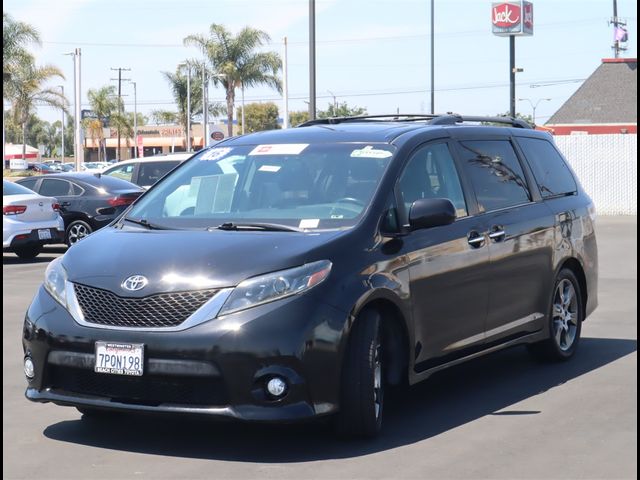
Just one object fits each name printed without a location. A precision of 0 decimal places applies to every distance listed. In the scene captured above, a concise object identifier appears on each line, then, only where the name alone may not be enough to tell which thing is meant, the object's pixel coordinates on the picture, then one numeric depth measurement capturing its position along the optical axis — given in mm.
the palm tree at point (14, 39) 50688
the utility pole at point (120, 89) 111000
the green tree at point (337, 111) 95400
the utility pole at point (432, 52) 50719
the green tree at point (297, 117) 114694
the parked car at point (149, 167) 24156
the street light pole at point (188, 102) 74769
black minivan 5969
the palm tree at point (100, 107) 106562
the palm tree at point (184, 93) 78375
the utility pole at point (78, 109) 45656
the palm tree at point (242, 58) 61906
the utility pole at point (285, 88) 41844
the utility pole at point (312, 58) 27625
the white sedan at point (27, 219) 19078
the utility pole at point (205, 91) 59500
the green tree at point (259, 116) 114188
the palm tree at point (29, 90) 55469
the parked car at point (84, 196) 21078
